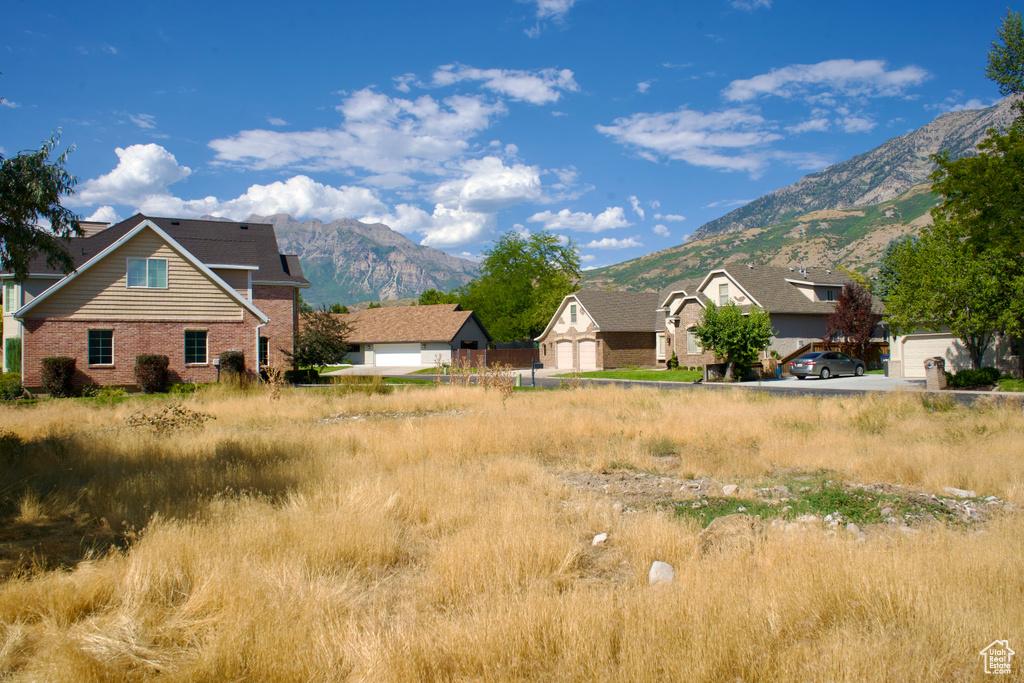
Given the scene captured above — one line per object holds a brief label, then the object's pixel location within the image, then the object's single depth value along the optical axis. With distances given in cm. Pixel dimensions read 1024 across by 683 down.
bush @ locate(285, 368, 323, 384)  3089
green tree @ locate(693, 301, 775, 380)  3228
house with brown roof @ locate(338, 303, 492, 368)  5566
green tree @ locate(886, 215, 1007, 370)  2570
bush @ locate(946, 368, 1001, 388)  2620
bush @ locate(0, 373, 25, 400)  2140
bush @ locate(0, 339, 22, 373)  2700
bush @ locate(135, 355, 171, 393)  2484
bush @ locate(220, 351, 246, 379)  2602
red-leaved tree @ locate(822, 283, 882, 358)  4006
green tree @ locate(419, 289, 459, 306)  8312
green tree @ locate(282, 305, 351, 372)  3231
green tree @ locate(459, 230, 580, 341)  6575
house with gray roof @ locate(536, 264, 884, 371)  4225
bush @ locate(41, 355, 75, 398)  2344
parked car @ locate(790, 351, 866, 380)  3400
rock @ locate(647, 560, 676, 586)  482
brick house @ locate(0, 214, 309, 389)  2431
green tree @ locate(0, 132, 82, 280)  834
